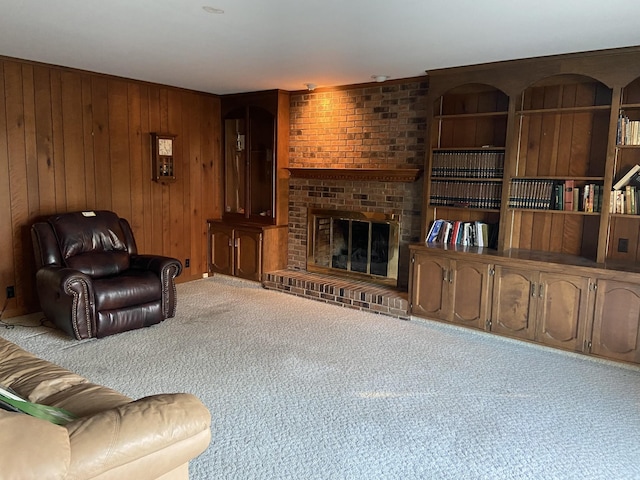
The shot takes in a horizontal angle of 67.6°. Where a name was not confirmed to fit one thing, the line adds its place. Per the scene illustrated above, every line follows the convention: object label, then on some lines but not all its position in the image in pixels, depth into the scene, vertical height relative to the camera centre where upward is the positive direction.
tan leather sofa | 1.10 -0.74
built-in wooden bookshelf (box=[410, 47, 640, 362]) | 3.71 -0.11
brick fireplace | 4.99 +0.14
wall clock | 5.47 +0.18
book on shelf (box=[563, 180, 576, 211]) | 4.07 -0.10
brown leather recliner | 3.81 -0.92
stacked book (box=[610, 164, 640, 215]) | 3.78 -0.08
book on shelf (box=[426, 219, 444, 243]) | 4.76 -0.51
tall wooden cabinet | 5.88 -0.16
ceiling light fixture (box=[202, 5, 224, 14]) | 2.86 +0.98
